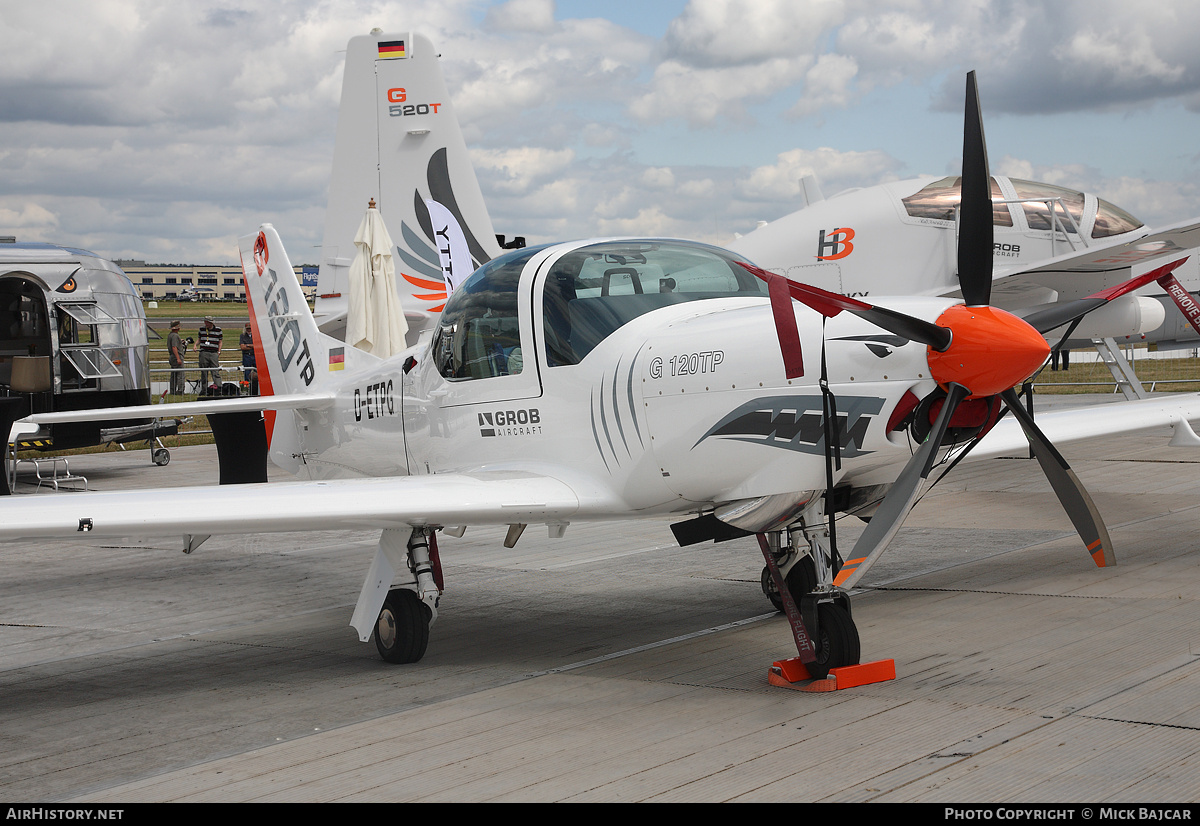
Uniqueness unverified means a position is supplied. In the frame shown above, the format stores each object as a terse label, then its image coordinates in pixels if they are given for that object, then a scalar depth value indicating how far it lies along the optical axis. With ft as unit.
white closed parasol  43.45
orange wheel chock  16.26
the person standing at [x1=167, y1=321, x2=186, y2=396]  87.40
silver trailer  54.13
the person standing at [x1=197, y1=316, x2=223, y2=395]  85.22
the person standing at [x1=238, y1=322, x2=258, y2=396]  86.61
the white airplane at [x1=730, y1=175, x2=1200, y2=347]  44.37
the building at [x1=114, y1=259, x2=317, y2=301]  586.04
